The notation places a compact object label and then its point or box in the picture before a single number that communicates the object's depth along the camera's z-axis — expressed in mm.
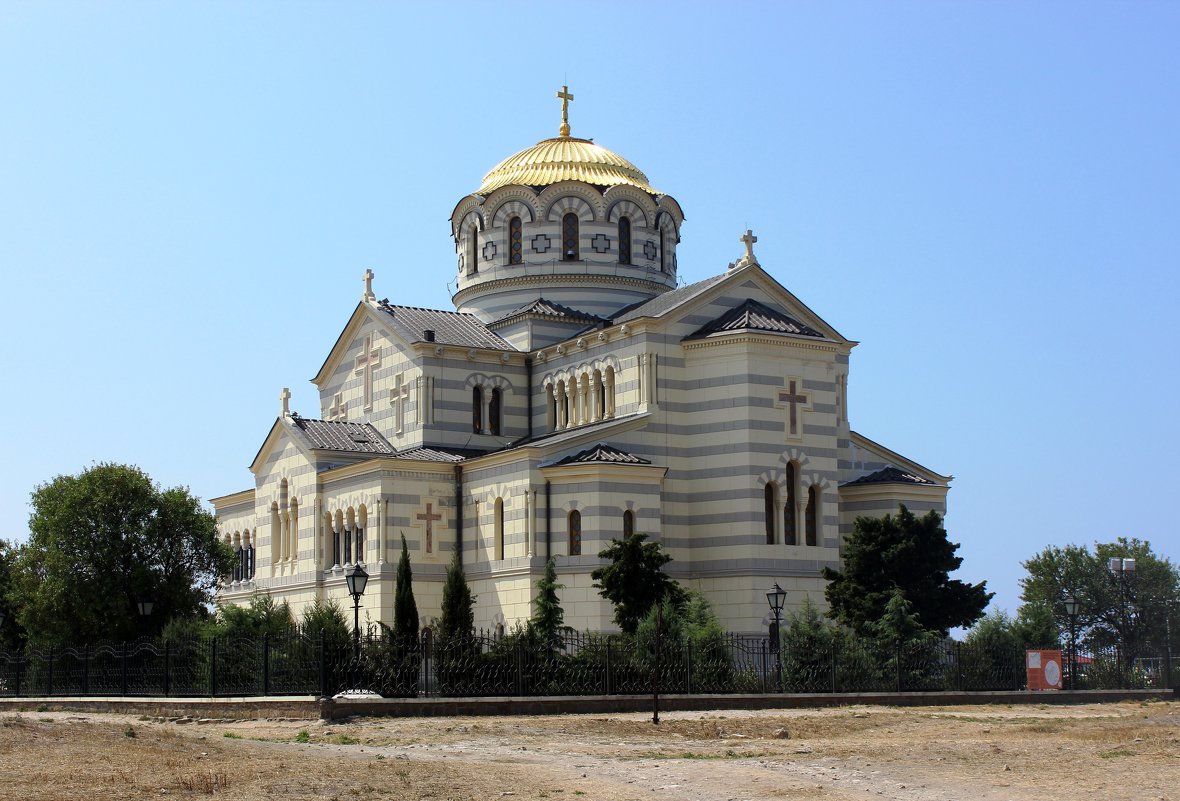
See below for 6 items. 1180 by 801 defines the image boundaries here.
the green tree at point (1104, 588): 71625
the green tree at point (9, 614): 50581
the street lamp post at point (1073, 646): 39625
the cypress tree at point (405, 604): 40844
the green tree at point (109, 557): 44750
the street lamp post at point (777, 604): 35375
